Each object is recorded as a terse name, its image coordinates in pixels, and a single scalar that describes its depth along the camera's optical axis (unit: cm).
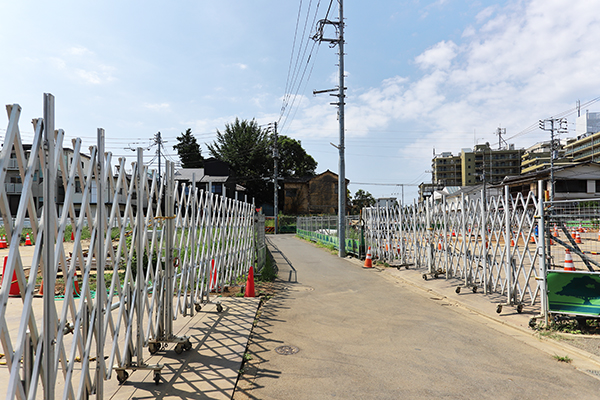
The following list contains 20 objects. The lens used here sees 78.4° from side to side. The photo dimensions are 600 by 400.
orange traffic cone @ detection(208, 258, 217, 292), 859
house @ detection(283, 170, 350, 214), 5638
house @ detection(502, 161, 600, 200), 3831
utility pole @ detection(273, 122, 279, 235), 4341
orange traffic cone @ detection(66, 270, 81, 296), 813
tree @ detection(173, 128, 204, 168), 6366
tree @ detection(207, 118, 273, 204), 5847
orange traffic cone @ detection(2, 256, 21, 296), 853
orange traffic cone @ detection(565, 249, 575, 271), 720
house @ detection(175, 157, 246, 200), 4838
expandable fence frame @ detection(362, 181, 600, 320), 686
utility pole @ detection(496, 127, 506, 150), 7906
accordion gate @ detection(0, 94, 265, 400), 253
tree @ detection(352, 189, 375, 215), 7399
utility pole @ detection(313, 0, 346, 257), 1870
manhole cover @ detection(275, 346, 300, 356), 534
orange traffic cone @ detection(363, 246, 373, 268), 1489
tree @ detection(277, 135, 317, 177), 6194
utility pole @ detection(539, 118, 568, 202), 4077
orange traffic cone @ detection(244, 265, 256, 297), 881
